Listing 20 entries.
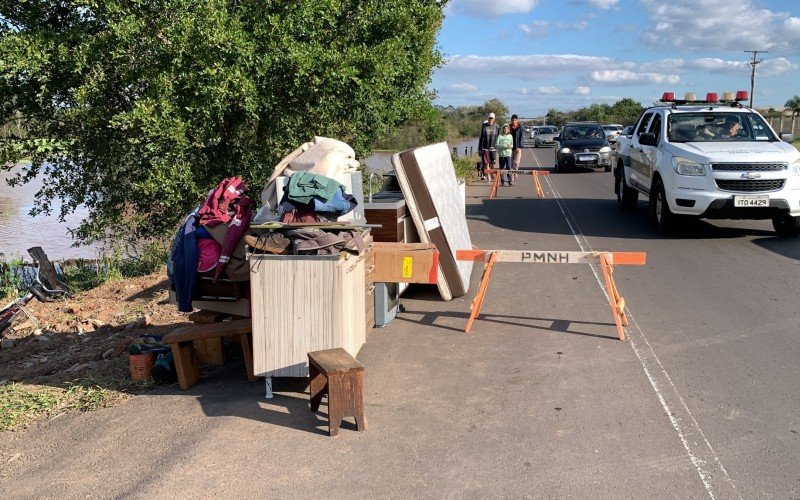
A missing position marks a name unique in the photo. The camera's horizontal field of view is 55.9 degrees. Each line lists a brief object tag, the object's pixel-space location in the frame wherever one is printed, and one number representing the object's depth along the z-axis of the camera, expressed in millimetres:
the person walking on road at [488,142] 21703
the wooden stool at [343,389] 4844
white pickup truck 11375
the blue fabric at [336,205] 5910
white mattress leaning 7902
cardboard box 6859
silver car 51094
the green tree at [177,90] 9242
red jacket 6156
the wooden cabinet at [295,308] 5402
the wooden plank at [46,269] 12906
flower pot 6234
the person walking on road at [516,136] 22167
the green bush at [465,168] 25609
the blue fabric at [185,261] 6277
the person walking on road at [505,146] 21312
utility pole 71875
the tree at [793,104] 68944
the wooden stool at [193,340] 5914
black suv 27219
